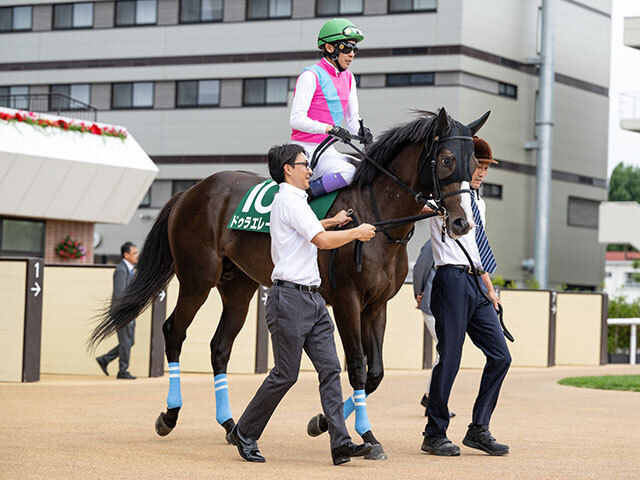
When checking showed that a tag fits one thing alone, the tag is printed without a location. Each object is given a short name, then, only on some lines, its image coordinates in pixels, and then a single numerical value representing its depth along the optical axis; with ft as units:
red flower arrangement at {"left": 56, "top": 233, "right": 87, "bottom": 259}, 82.02
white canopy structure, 73.77
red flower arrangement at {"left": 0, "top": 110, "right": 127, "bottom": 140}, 74.09
